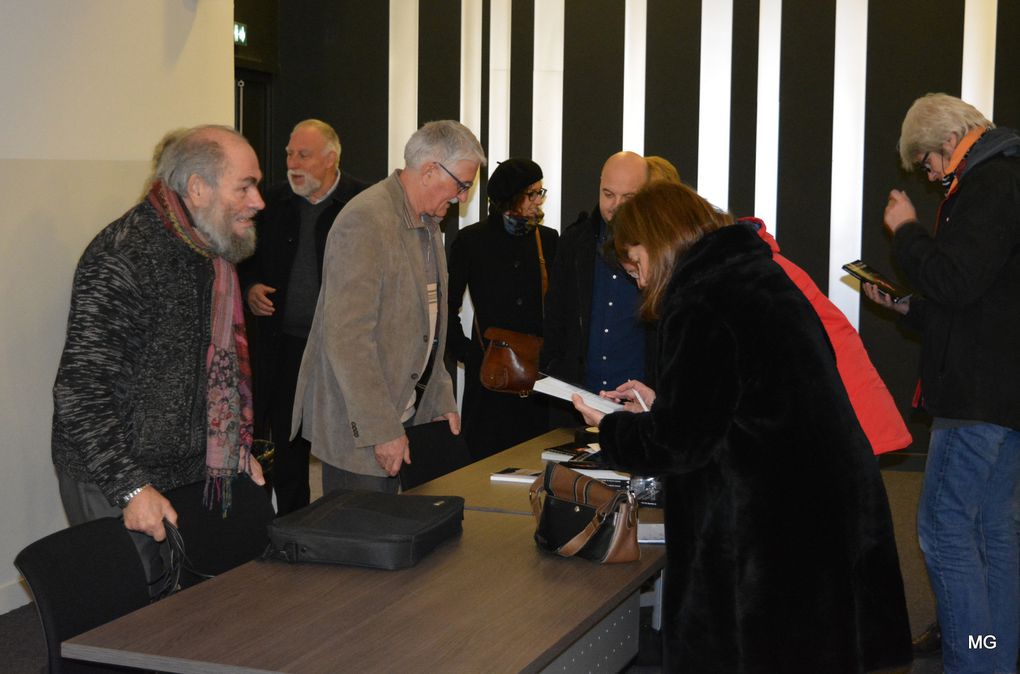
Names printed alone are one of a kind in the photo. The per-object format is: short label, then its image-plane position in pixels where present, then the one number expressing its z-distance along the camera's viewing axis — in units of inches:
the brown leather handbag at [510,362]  176.6
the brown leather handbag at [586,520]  99.4
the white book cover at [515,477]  135.1
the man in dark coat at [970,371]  133.7
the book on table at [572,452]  144.1
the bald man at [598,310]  171.5
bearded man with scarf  100.8
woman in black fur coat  89.0
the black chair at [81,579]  83.7
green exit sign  289.7
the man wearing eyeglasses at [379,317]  128.3
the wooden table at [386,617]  77.3
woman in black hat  196.9
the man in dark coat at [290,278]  213.0
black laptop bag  96.8
